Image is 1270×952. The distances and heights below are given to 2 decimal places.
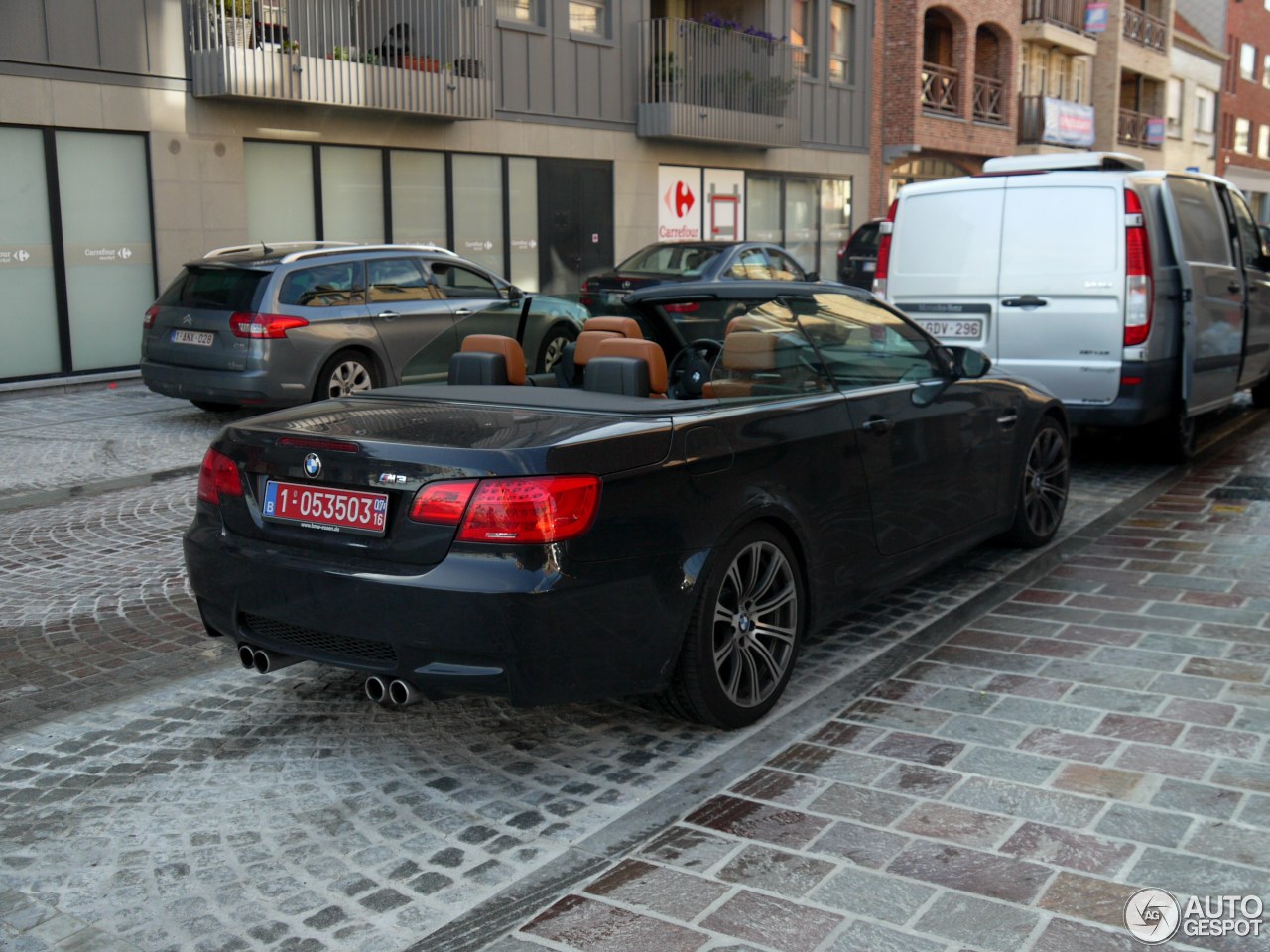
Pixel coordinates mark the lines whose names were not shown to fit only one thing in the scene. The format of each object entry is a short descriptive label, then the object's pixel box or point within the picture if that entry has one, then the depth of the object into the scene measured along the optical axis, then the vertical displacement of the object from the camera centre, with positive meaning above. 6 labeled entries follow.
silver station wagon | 11.21 -0.62
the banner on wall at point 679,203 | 23.86 +0.87
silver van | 8.60 -0.19
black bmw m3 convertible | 3.77 -0.81
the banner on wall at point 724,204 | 25.25 +0.89
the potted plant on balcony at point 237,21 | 15.54 +2.69
